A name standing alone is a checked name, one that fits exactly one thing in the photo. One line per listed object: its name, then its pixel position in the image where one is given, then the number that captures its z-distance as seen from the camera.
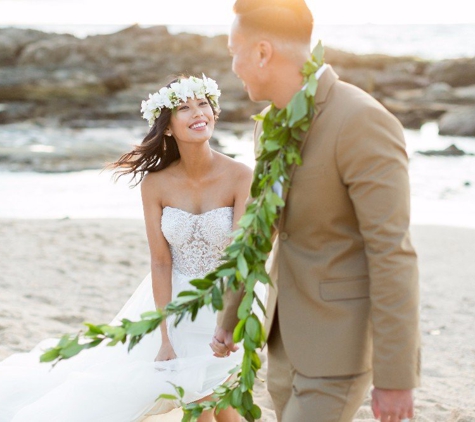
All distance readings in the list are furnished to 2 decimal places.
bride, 4.24
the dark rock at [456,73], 36.75
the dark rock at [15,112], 27.66
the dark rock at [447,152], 19.41
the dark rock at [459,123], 24.27
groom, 2.46
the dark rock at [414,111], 27.75
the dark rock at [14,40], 40.28
